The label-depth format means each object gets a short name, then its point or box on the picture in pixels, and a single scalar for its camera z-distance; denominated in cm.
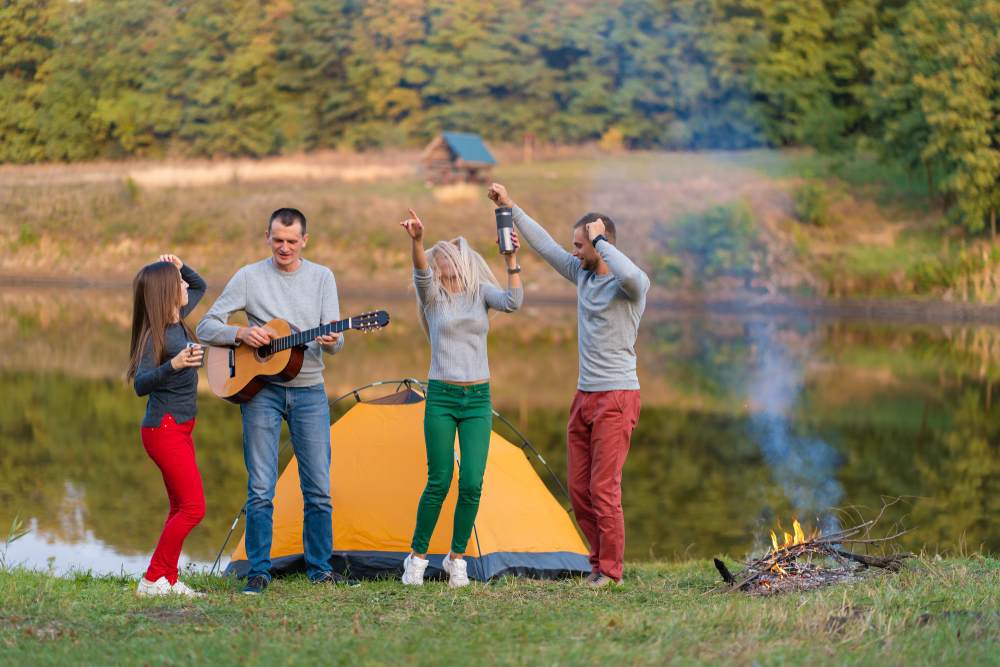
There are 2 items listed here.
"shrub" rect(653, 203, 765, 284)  3400
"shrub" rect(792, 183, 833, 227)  3500
